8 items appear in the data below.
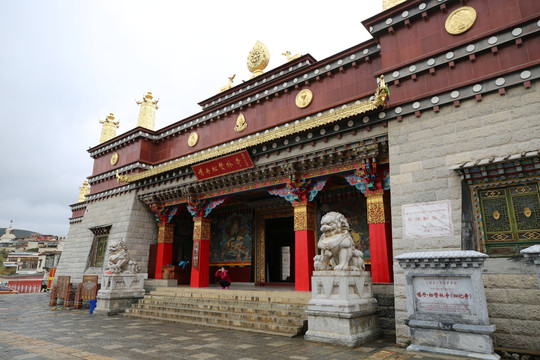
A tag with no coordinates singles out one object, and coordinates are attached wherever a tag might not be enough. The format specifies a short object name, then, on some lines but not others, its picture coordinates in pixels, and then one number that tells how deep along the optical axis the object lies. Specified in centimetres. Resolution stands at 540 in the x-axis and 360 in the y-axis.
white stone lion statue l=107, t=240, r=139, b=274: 1180
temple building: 615
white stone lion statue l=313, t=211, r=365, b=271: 680
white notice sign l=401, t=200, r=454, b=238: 648
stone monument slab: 461
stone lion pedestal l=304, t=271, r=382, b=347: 614
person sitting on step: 1180
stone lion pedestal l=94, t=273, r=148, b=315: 1091
